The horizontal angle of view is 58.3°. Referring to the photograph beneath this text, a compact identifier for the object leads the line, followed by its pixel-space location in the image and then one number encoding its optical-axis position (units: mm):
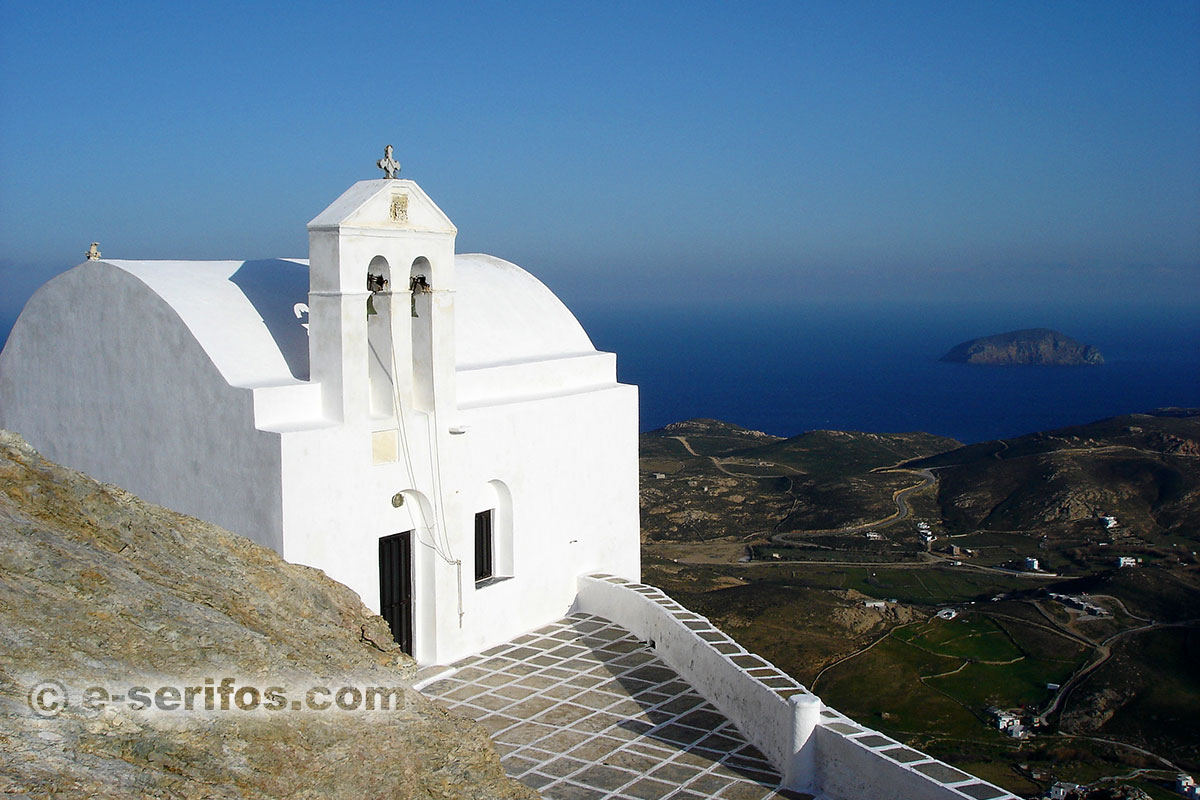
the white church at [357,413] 10164
